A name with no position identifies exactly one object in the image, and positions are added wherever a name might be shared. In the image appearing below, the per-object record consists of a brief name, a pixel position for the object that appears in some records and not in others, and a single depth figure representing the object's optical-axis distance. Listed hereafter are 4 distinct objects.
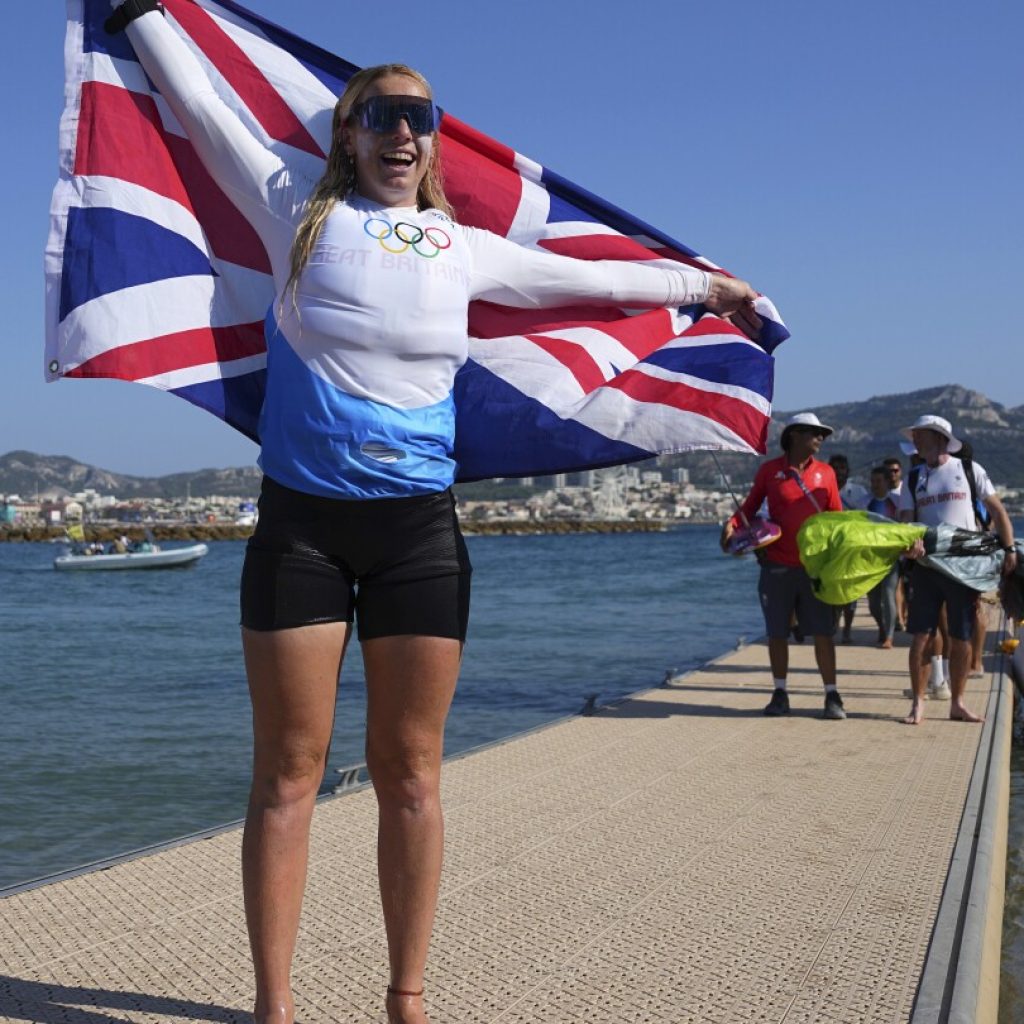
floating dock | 3.19
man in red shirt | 8.15
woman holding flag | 2.68
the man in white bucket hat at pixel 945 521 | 7.66
